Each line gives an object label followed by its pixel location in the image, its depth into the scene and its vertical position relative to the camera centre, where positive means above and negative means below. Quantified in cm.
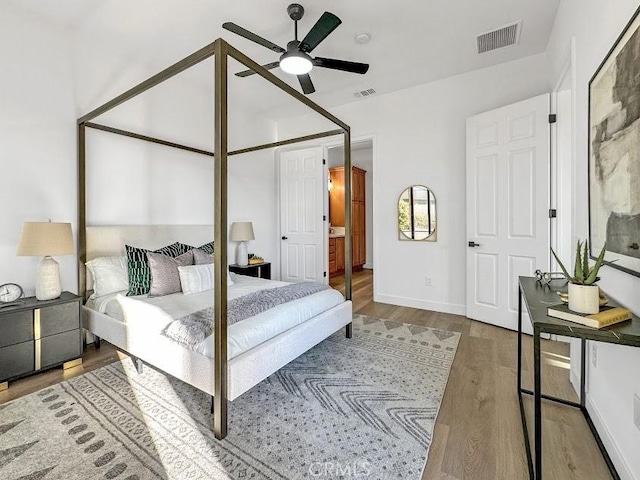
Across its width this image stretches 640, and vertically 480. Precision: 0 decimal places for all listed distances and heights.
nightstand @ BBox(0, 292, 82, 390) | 209 -73
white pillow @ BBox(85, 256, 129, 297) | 265 -34
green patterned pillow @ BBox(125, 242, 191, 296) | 261 -30
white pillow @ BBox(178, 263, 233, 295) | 267 -38
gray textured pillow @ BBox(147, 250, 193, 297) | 262 -33
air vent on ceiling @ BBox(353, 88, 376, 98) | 404 +193
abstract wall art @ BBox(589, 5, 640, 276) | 122 +37
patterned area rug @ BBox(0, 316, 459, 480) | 142 -106
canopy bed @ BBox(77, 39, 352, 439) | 159 -60
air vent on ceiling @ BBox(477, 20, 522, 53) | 279 +190
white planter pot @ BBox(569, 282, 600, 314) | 119 -26
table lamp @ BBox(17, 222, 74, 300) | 221 -7
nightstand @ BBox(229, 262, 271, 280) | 423 -48
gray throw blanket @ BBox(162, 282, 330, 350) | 179 -51
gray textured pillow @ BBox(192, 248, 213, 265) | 302 -21
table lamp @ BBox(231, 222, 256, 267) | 425 +0
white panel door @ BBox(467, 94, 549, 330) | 298 +32
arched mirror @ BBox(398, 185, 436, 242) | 390 +27
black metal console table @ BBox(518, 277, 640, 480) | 105 -35
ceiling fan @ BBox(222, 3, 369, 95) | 221 +149
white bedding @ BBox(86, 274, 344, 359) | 180 -55
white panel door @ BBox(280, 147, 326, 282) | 483 +33
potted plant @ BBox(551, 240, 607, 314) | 119 -22
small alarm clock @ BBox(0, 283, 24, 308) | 221 -42
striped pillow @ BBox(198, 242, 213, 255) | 346 -13
